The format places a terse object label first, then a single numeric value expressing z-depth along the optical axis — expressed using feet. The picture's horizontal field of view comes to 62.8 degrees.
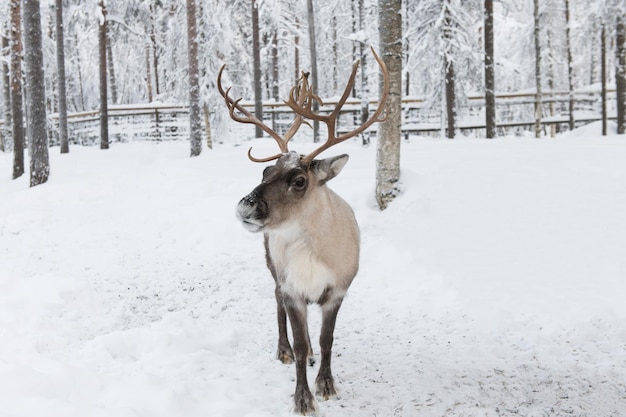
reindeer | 12.82
